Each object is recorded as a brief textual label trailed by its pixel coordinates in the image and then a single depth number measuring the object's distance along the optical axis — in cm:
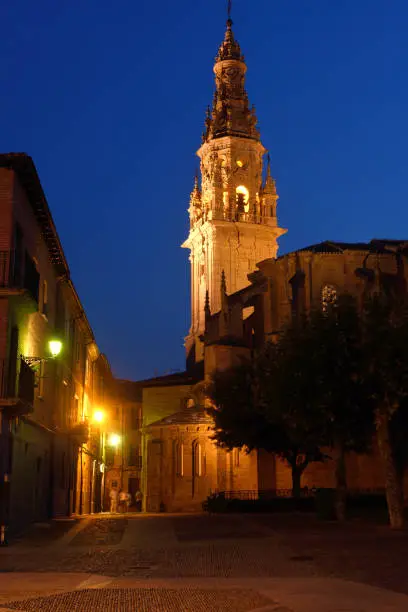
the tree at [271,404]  2716
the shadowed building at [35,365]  2191
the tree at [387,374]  2512
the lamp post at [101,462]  5625
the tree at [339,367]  2622
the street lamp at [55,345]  2441
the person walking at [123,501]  5166
